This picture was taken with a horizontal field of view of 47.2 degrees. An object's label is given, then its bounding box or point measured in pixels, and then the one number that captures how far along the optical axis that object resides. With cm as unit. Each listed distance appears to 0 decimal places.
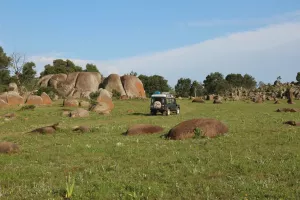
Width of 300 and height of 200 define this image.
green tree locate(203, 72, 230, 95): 12850
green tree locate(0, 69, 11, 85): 8688
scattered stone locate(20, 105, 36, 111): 4913
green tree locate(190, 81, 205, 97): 13899
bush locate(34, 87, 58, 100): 7544
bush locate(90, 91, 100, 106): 6480
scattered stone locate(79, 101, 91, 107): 5765
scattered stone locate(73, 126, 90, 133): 2594
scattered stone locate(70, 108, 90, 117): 4281
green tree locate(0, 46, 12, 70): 8819
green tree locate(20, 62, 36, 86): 8881
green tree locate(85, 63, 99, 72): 12598
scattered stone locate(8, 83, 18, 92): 7741
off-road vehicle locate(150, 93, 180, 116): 4559
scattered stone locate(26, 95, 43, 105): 5991
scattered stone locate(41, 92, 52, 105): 6209
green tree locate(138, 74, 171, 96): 12625
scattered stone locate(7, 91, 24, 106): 5731
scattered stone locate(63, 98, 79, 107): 5678
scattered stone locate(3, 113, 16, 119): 3982
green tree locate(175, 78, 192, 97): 14312
